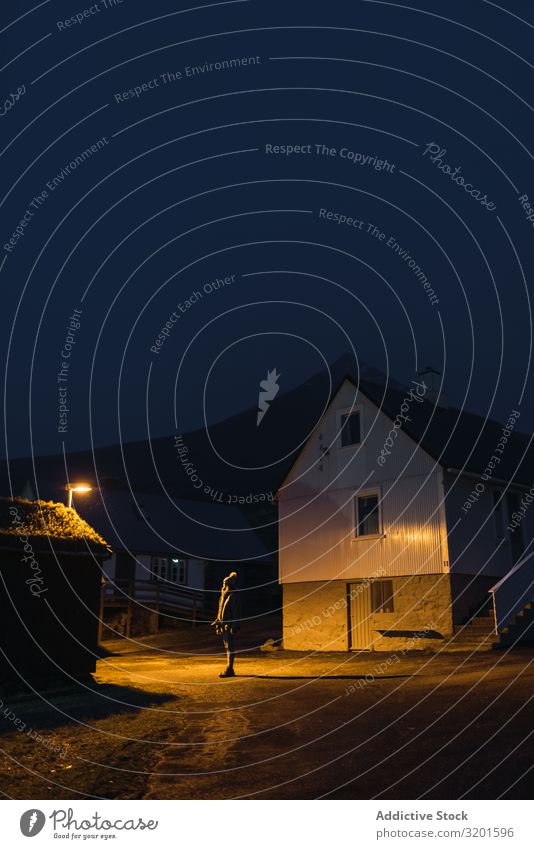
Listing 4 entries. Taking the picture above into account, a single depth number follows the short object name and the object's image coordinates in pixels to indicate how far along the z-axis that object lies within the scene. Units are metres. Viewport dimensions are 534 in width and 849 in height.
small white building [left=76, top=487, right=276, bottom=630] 39.84
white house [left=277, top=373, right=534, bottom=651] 22.88
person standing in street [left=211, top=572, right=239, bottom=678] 16.20
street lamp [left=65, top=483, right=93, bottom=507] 21.50
